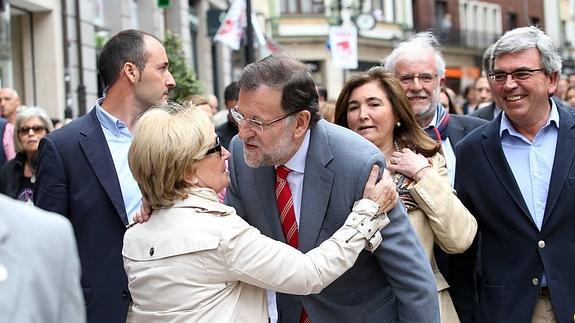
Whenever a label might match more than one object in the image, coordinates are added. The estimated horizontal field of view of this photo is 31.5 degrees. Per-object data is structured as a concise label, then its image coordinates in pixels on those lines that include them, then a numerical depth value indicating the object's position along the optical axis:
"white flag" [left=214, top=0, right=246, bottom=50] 19.23
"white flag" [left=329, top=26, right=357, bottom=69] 23.09
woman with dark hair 4.81
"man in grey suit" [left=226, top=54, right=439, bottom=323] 4.18
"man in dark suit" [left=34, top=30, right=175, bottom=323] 4.97
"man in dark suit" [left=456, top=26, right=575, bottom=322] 4.91
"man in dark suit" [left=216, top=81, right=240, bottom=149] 9.99
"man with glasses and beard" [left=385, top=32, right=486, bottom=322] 6.16
